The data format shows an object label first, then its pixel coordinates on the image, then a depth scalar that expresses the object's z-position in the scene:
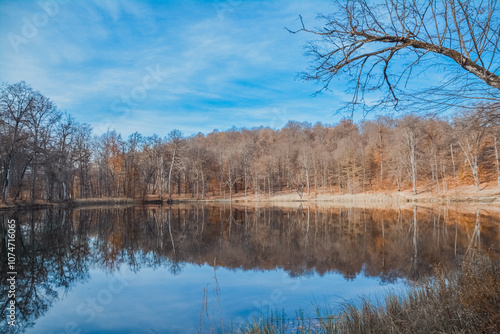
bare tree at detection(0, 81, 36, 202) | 28.80
